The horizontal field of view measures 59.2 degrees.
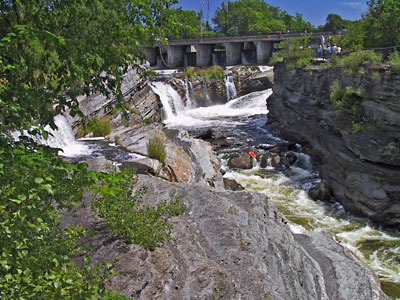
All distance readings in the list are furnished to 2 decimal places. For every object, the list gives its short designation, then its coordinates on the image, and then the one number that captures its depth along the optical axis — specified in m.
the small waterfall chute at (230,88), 32.01
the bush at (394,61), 11.95
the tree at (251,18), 74.80
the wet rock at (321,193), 13.69
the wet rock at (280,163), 16.84
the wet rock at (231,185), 13.18
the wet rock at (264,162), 17.05
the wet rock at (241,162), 16.84
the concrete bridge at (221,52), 44.09
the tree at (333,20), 73.28
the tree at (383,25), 17.02
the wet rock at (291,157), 17.23
